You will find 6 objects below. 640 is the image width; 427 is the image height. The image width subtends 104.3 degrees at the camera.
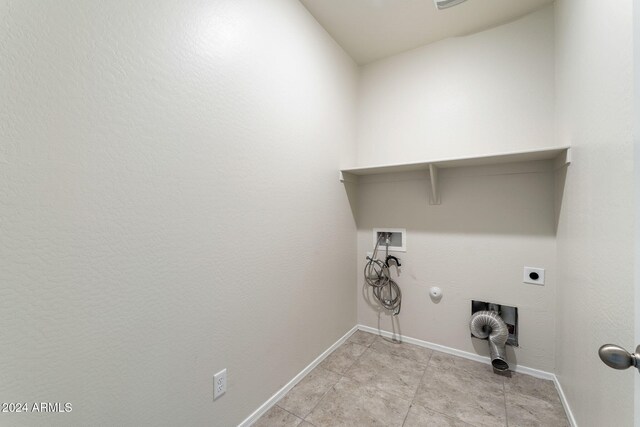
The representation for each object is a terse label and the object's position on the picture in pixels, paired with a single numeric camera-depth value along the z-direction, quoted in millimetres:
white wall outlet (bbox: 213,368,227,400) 1234
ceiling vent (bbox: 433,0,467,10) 1664
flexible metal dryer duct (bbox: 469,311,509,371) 1826
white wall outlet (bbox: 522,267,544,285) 1807
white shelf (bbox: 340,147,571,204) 1567
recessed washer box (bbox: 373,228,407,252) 2326
